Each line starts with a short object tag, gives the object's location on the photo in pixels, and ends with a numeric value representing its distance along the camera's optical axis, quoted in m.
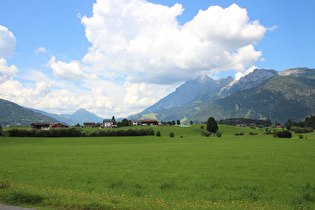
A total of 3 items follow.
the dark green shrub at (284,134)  103.74
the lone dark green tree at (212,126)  170.12
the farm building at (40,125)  174.86
